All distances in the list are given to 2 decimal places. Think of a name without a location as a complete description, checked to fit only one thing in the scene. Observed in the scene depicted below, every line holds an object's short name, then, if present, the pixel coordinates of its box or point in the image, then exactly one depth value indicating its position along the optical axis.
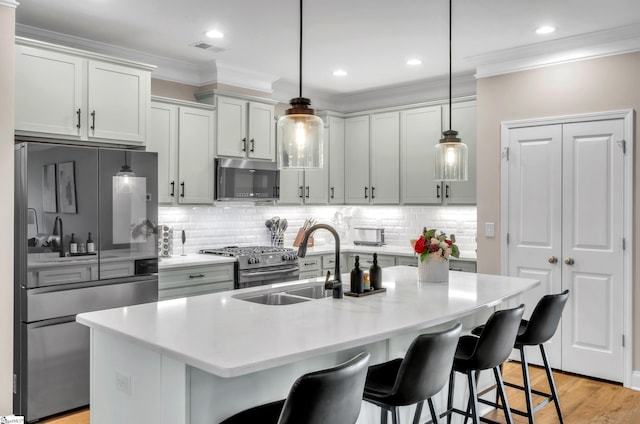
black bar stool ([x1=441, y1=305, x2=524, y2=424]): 2.57
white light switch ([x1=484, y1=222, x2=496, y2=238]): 4.84
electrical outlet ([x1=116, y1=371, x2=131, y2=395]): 2.18
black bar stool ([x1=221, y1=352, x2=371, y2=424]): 1.64
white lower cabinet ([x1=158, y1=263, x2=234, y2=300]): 4.34
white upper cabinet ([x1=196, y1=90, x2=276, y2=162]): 5.11
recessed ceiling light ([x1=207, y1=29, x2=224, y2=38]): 4.13
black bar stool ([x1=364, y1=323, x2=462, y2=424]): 2.11
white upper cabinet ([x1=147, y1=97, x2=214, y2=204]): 4.68
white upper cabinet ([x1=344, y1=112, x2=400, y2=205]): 5.90
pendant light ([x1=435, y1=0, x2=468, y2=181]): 3.32
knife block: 5.96
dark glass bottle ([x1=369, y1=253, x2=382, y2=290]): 3.11
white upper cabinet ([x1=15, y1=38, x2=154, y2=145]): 3.62
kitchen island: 1.90
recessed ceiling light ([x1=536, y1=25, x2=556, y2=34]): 4.01
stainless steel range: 4.81
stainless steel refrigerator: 3.47
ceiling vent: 4.44
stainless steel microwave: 5.09
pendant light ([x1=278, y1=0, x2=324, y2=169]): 2.57
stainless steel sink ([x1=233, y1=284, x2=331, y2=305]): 3.07
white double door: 4.20
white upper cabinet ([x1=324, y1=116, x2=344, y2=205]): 6.25
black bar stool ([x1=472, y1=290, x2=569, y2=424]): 3.00
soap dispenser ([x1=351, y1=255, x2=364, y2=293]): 2.98
